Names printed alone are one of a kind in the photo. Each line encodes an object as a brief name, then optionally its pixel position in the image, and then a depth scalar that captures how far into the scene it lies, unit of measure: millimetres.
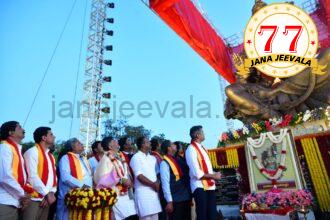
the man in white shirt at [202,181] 3070
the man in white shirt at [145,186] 3189
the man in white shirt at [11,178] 2361
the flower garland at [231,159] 5355
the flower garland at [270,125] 5189
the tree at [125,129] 22838
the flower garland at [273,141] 4266
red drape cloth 9501
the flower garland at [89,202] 2625
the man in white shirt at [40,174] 2631
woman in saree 3016
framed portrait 4141
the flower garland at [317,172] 4121
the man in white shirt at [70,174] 3105
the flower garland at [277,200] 3754
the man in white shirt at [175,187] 3255
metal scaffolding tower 13828
